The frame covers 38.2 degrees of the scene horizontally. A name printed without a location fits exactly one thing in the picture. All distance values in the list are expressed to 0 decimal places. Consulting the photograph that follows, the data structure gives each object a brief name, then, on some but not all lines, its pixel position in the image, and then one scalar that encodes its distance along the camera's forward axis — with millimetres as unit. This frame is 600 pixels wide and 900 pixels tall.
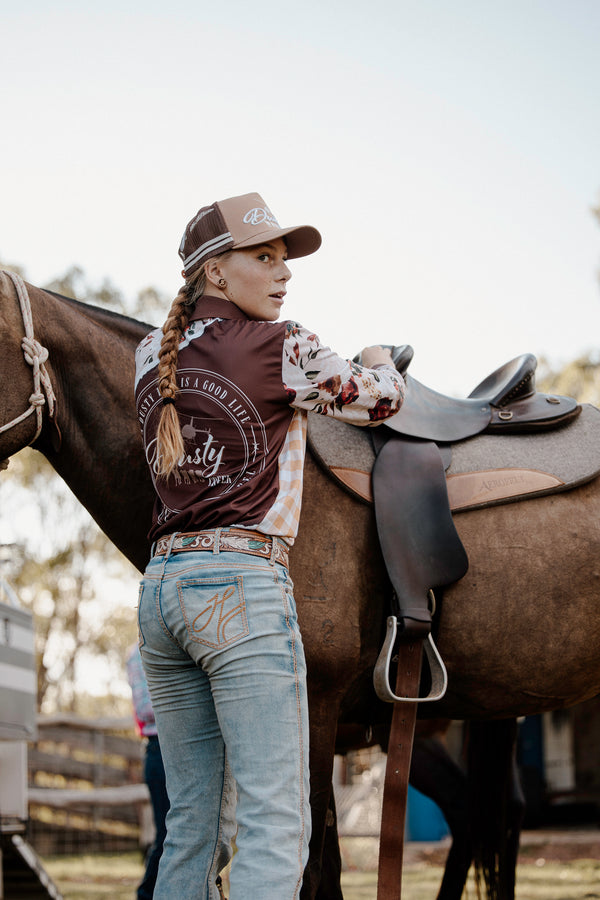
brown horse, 2555
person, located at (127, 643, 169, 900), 4512
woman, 1895
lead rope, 2527
